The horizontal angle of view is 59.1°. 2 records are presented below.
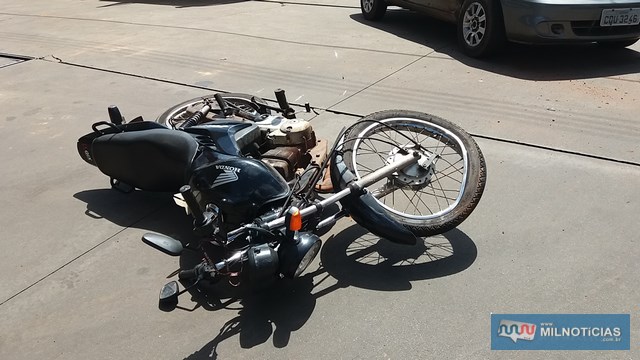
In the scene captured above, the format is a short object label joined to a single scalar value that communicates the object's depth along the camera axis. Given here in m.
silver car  5.93
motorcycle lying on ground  2.93
